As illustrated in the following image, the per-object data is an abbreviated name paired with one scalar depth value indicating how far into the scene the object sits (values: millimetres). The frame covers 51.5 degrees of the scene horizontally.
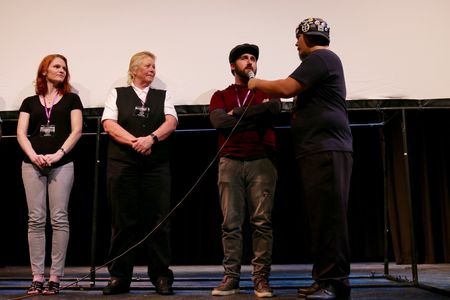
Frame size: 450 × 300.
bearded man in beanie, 2623
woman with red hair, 2852
